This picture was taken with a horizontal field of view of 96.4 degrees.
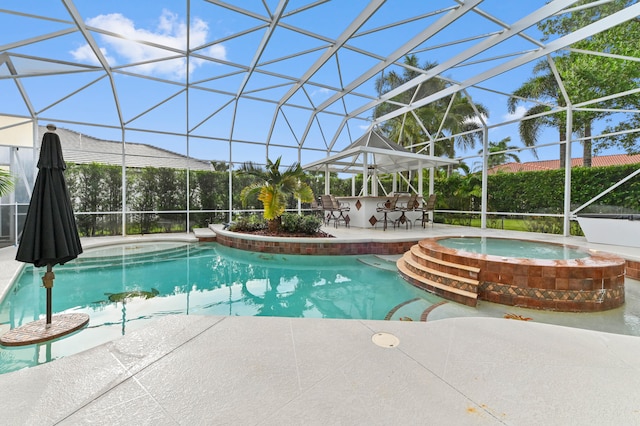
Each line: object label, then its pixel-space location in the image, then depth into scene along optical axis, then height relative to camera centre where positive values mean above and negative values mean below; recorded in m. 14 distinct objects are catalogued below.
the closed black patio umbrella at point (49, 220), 3.08 -0.13
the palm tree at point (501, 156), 20.87 +4.29
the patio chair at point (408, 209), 10.45 +0.02
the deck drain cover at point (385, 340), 2.43 -1.15
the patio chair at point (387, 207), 10.23 +0.09
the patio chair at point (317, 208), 13.79 +0.06
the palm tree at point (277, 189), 9.48 +0.68
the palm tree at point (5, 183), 6.72 +0.59
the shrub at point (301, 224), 9.47 -0.52
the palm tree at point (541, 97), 16.38 +6.84
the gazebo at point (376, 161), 10.79 +2.05
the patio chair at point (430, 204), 11.09 +0.22
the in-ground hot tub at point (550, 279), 4.21 -1.06
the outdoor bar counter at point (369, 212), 11.15 -0.10
